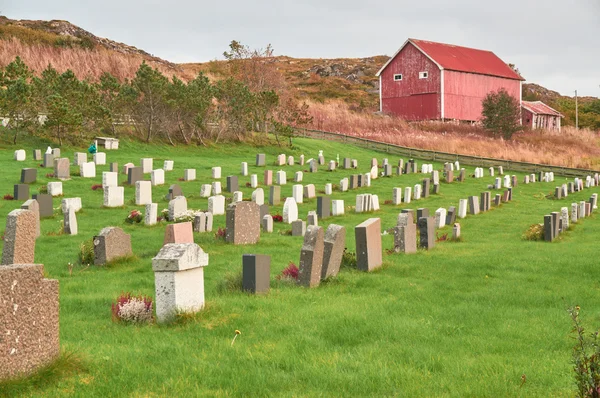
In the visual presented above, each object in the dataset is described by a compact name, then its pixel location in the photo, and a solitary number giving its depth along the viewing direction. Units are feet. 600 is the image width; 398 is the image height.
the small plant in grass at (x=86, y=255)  42.98
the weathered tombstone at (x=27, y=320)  18.60
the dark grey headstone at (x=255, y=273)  31.65
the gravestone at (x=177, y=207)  63.42
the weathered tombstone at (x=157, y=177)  88.63
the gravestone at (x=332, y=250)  35.63
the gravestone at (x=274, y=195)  79.51
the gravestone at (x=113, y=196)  71.97
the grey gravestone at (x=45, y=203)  64.54
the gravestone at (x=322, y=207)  70.95
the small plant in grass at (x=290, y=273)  36.09
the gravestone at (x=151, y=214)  62.08
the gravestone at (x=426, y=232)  50.06
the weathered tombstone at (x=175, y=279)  25.81
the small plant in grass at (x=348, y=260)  40.42
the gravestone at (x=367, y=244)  38.93
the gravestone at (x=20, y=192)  73.00
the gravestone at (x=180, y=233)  39.81
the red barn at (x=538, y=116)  228.84
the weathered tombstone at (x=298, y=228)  57.88
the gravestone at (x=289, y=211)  66.59
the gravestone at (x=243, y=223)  50.21
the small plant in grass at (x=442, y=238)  58.75
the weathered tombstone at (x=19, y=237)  35.50
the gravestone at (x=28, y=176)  82.58
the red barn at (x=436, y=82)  209.77
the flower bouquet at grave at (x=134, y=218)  62.75
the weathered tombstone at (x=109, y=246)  42.04
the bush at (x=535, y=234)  59.06
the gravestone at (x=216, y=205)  68.59
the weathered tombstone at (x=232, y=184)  87.24
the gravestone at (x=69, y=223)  55.57
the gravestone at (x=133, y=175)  87.35
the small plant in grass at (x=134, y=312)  26.66
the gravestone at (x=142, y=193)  75.20
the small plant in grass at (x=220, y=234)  51.70
